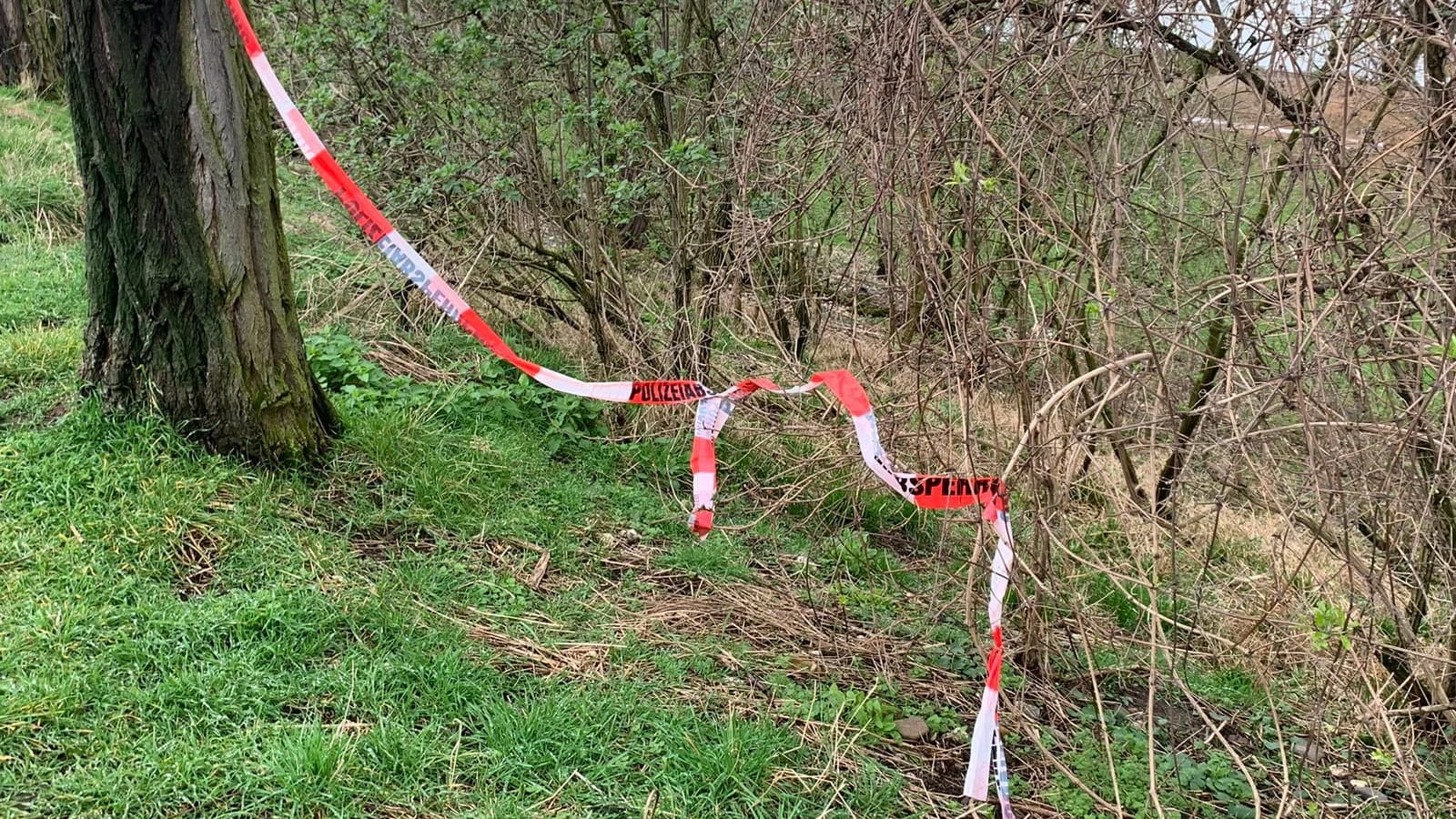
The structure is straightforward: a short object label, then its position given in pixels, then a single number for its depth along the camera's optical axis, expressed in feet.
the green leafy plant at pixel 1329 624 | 7.66
